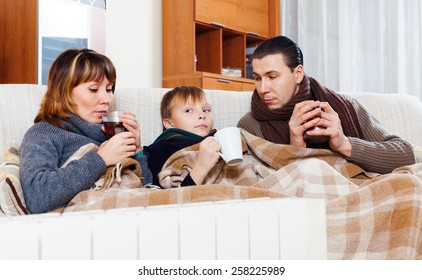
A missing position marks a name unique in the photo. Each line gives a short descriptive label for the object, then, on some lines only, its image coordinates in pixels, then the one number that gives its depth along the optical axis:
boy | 3.06
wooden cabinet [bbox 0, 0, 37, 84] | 4.31
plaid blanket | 2.38
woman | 2.65
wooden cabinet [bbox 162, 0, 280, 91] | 5.46
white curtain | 5.39
